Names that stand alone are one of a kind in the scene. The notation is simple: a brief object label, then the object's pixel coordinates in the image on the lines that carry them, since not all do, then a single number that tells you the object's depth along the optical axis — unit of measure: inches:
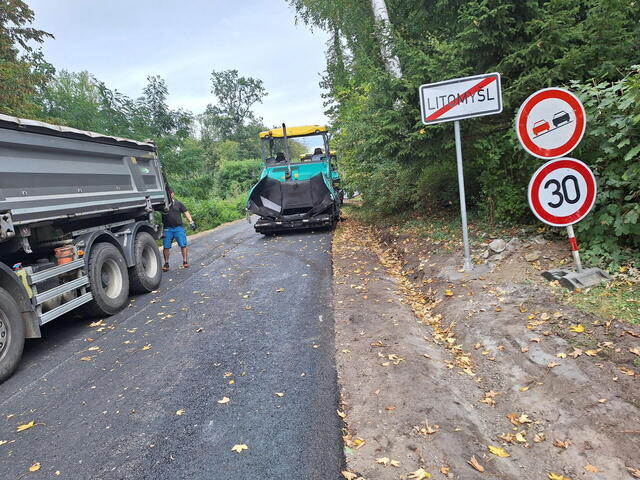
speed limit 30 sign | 147.6
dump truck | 171.0
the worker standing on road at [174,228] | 353.1
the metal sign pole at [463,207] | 201.8
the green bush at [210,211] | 815.1
